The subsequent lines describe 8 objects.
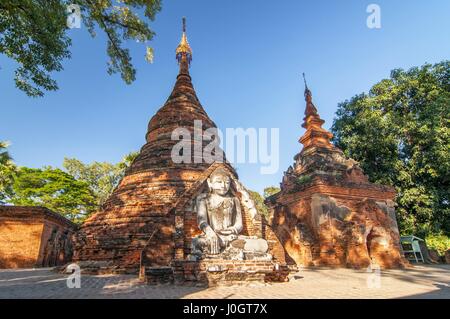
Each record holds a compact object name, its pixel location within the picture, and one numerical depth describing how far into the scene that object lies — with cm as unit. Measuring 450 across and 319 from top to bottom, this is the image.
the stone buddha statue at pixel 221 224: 655
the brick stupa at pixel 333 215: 1121
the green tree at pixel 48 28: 664
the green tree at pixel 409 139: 1638
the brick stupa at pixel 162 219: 646
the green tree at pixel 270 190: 3984
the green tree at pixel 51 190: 2120
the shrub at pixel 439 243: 1542
